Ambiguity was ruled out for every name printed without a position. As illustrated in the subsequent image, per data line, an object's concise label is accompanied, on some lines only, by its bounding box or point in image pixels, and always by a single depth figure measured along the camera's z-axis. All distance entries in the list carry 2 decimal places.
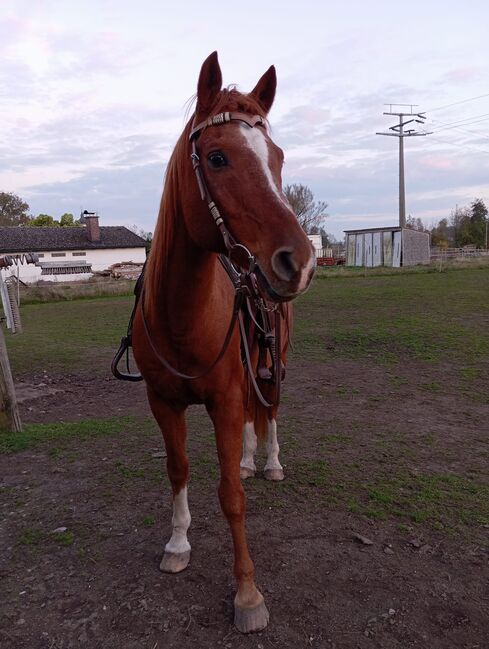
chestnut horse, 1.89
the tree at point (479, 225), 59.76
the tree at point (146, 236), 49.56
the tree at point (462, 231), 60.06
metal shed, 39.34
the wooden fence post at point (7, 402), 5.25
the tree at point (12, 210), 63.06
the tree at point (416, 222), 79.18
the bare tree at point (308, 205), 50.41
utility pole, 40.65
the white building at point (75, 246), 43.94
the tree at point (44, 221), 60.41
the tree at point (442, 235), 62.75
